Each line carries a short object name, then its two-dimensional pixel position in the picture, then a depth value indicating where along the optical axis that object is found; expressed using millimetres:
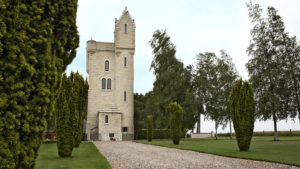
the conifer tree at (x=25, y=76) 4211
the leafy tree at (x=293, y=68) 25438
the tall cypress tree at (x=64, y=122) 12266
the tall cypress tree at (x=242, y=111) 15250
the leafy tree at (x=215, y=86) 34188
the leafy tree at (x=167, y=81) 33819
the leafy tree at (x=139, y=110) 51822
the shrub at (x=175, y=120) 23234
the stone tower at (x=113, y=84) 34719
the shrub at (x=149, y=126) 30808
